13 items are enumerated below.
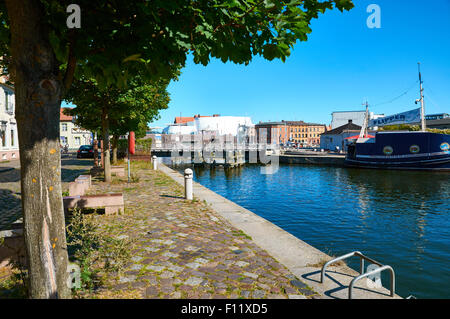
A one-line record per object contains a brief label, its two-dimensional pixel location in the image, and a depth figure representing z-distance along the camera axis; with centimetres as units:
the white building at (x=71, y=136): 6199
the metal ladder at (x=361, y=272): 371
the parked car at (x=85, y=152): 3547
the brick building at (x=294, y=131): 13538
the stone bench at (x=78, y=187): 1020
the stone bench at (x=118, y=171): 1805
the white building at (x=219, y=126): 8681
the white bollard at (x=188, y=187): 1077
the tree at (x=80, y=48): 288
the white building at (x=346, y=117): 7672
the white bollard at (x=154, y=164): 2387
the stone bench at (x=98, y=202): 782
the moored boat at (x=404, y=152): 3253
